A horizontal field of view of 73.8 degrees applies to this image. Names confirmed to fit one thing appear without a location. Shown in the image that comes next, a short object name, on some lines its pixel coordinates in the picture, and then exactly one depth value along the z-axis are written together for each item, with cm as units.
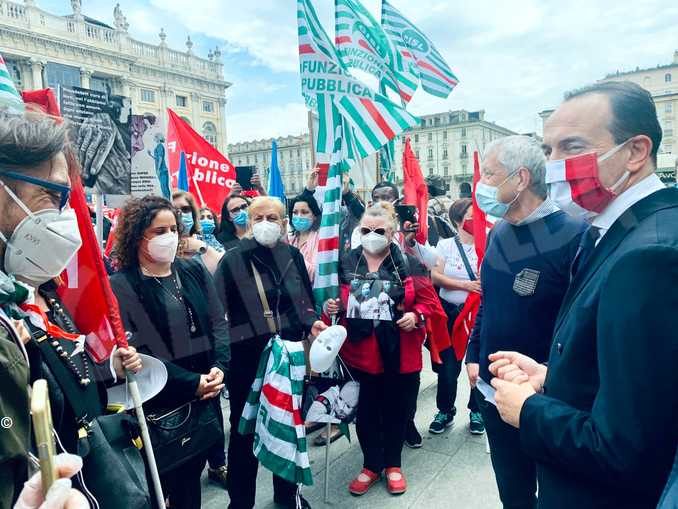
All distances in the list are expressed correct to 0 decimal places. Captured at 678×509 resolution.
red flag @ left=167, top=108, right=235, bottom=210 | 561
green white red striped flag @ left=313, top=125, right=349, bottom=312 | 319
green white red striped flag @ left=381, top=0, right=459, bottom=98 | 702
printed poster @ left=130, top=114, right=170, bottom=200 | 380
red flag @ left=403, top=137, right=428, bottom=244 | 550
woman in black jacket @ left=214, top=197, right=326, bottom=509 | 292
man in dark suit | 106
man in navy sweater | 222
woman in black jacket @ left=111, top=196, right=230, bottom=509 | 246
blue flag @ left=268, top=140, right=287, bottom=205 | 582
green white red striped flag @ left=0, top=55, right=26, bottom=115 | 170
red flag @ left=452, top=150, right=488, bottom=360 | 396
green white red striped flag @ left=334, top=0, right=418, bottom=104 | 444
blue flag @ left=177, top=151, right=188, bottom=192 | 559
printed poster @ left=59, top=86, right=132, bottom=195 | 336
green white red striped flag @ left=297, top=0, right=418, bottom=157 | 342
